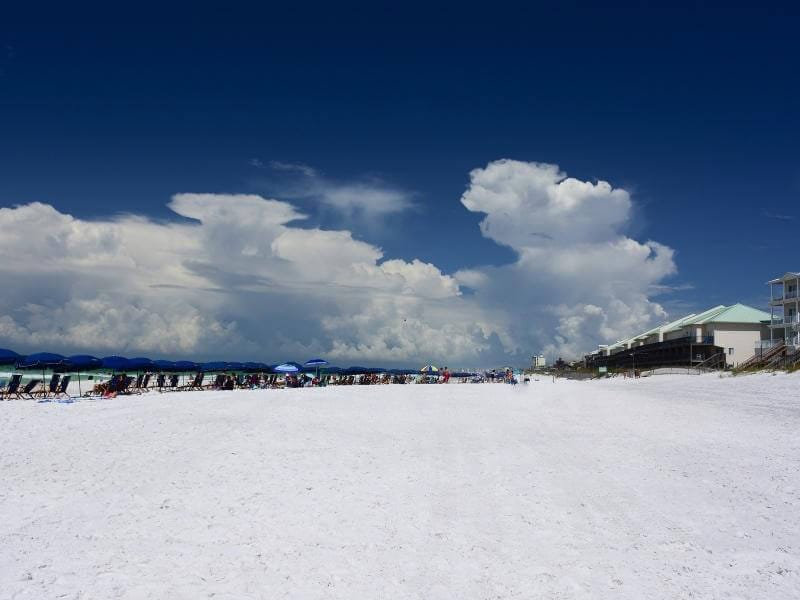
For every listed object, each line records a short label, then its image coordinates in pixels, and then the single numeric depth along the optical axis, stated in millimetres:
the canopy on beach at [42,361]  28094
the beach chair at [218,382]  42250
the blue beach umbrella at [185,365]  40912
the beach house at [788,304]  52000
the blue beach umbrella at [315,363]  46719
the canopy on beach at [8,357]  28178
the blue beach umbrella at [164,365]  37806
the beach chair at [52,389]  28628
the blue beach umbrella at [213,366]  43500
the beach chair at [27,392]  27828
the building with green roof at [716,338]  65438
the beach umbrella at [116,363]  31812
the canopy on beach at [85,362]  30328
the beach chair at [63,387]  28906
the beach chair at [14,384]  27641
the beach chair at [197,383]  41375
